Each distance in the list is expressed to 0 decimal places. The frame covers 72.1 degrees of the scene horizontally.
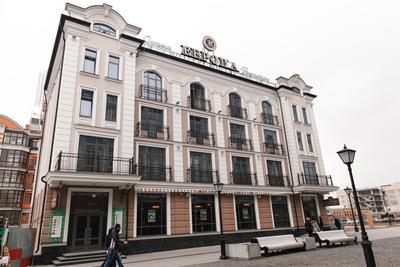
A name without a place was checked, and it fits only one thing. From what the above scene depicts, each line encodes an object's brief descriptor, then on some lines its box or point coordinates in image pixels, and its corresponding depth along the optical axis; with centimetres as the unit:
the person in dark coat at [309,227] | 1558
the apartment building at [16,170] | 4122
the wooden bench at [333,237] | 1406
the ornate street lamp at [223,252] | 1206
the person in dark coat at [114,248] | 913
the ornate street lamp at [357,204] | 653
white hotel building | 1515
